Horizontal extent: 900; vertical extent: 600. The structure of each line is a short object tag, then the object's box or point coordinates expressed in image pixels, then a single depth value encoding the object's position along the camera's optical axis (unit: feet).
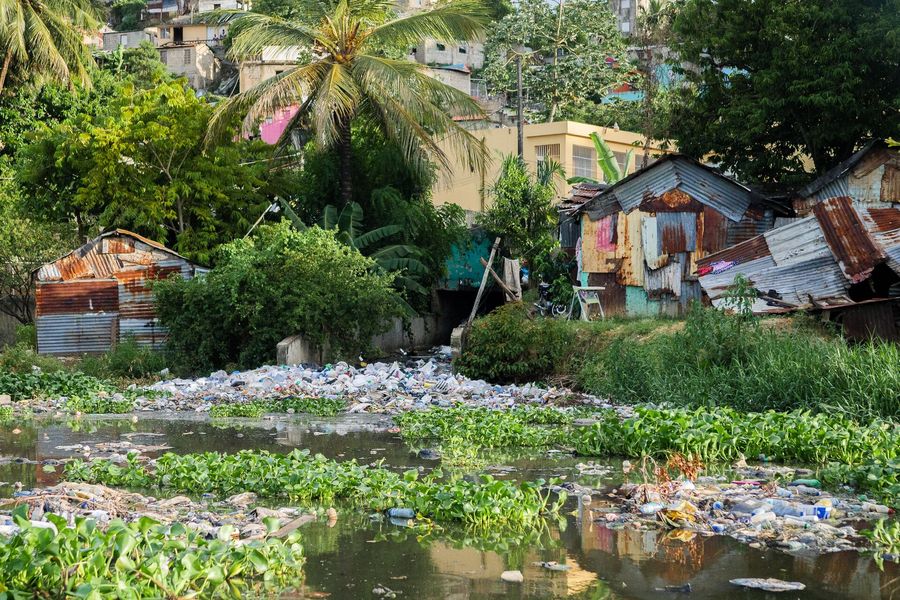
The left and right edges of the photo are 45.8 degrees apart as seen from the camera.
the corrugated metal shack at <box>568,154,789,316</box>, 71.26
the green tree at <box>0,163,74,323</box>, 94.79
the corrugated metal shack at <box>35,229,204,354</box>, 78.69
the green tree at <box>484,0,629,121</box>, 126.93
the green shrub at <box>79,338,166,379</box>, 71.42
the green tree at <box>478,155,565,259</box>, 88.22
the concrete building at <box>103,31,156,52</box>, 195.31
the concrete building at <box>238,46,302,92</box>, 144.36
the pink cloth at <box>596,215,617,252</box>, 75.05
